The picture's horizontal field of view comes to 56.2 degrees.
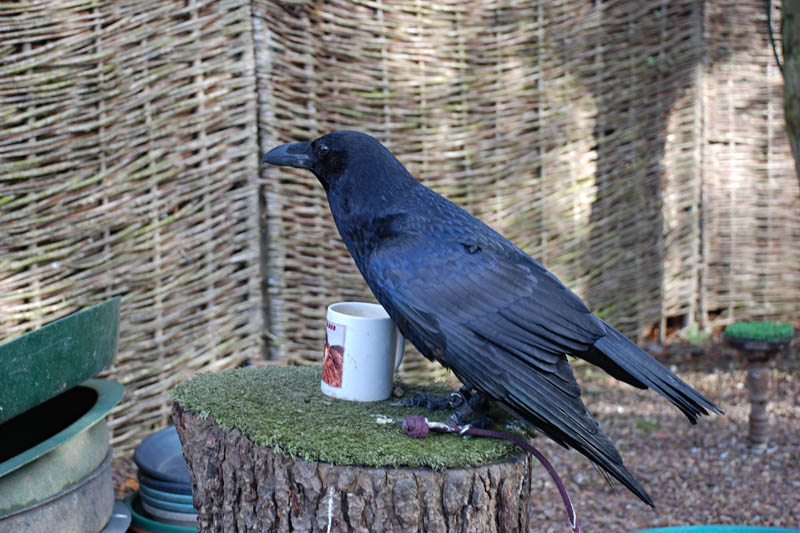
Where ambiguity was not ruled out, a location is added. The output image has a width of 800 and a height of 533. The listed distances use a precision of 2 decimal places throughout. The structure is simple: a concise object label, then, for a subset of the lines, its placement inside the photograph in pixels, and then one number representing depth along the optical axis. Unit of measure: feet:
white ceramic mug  7.18
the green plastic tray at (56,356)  7.62
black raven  6.42
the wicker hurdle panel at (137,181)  11.39
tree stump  6.05
